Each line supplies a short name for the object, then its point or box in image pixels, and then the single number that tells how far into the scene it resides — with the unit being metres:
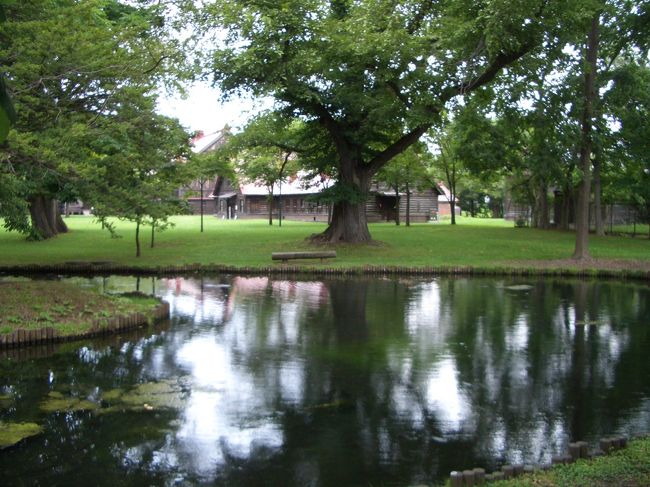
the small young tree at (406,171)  43.44
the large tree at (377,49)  20.27
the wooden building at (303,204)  56.28
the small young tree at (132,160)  15.69
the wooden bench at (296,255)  23.86
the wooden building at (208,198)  74.81
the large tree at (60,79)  13.08
